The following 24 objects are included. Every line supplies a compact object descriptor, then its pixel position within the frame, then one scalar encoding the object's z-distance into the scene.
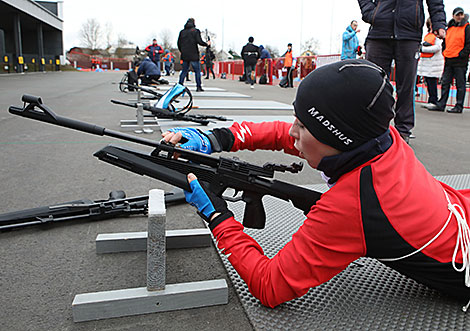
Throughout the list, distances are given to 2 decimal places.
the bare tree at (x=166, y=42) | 65.42
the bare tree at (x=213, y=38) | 48.84
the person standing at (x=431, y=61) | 8.94
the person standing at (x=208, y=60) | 22.67
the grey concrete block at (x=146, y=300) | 1.48
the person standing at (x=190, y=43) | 11.32
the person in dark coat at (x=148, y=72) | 11.22
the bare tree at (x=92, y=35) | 74.75
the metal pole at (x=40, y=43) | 34.75
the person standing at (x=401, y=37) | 4.41
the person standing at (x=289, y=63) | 17.05
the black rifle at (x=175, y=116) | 4.96
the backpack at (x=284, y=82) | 18.16
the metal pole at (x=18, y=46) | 26.58
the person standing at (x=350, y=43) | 10.66
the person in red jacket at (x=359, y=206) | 1.31
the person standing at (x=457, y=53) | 8.14
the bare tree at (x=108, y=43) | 76.46
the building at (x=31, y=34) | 26.69
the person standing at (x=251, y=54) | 17.05
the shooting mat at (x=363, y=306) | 1.51
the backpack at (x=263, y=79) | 20.56
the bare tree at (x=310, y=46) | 55.25
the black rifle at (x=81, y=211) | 2.23
